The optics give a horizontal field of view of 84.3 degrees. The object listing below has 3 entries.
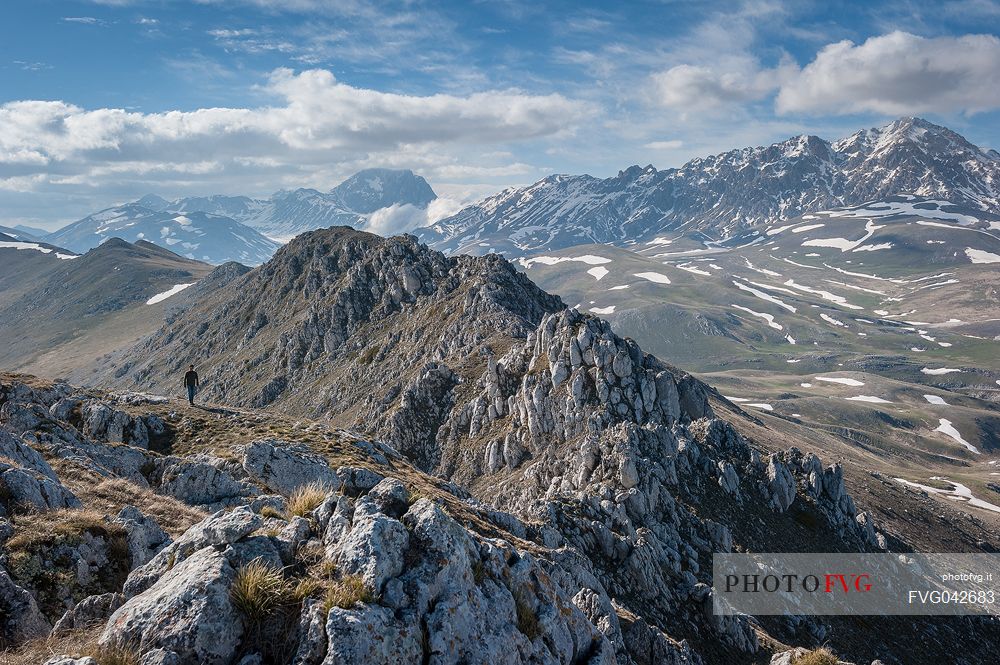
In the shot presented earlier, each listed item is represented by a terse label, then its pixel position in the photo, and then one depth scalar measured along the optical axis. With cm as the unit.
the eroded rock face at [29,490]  1538
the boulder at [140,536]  1542
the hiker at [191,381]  4312
